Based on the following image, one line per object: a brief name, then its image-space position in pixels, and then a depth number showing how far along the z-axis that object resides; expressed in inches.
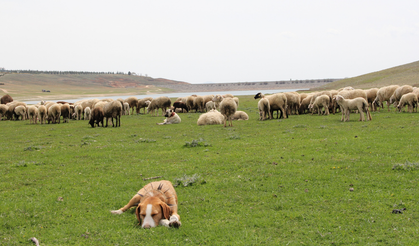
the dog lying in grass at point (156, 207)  211.0
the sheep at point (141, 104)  1390.9
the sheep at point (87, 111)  1135.9
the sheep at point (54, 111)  986.7
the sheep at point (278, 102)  885.8
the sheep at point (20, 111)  1201.5
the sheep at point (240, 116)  961.8
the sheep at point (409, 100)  813.2
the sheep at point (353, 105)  705.6
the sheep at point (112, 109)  868.6
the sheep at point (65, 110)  1026.9
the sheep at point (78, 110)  1161.5
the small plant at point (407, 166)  309.6
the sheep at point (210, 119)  852.0
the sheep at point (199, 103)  1364.4
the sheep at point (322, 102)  909.2
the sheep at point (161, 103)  1230.3
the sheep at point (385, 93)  948.6
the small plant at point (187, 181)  303.3
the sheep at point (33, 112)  1040.2
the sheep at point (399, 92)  900.0
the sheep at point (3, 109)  1239.5
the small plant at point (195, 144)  511.2
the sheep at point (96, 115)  889.5
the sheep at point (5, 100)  1617.9
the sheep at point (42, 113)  992.9
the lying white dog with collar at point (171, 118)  911.7
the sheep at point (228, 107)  748.0
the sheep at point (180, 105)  1398.9
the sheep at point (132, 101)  1413.6
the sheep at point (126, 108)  1329.4
